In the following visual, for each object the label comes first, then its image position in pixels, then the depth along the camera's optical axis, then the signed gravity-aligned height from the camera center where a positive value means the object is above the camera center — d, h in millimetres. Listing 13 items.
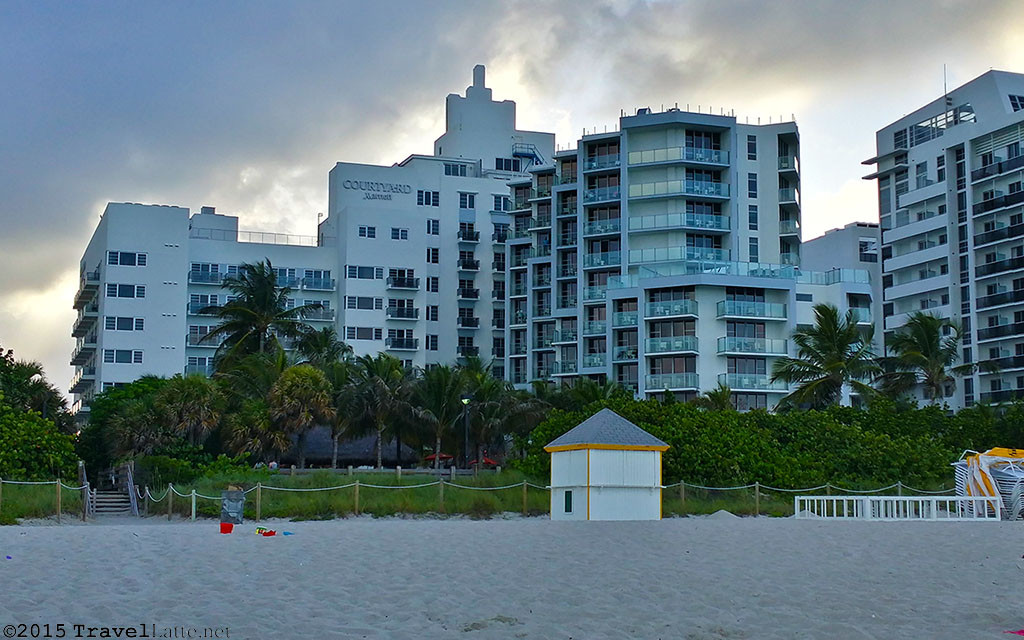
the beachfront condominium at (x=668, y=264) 68688 +11458
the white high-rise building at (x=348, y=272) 83312 +12317
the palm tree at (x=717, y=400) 58406 +2219
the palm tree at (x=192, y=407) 47344 +1454
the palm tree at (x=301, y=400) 49594 +1816
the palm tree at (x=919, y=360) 61125 +4410
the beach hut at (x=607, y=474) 31016 -687
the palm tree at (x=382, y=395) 55406 +2258
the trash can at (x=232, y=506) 27953 -1387
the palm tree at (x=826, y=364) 54312 +3691
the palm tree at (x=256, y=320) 64125 +6541
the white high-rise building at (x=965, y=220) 78062 +15222
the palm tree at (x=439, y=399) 56281 +2131
